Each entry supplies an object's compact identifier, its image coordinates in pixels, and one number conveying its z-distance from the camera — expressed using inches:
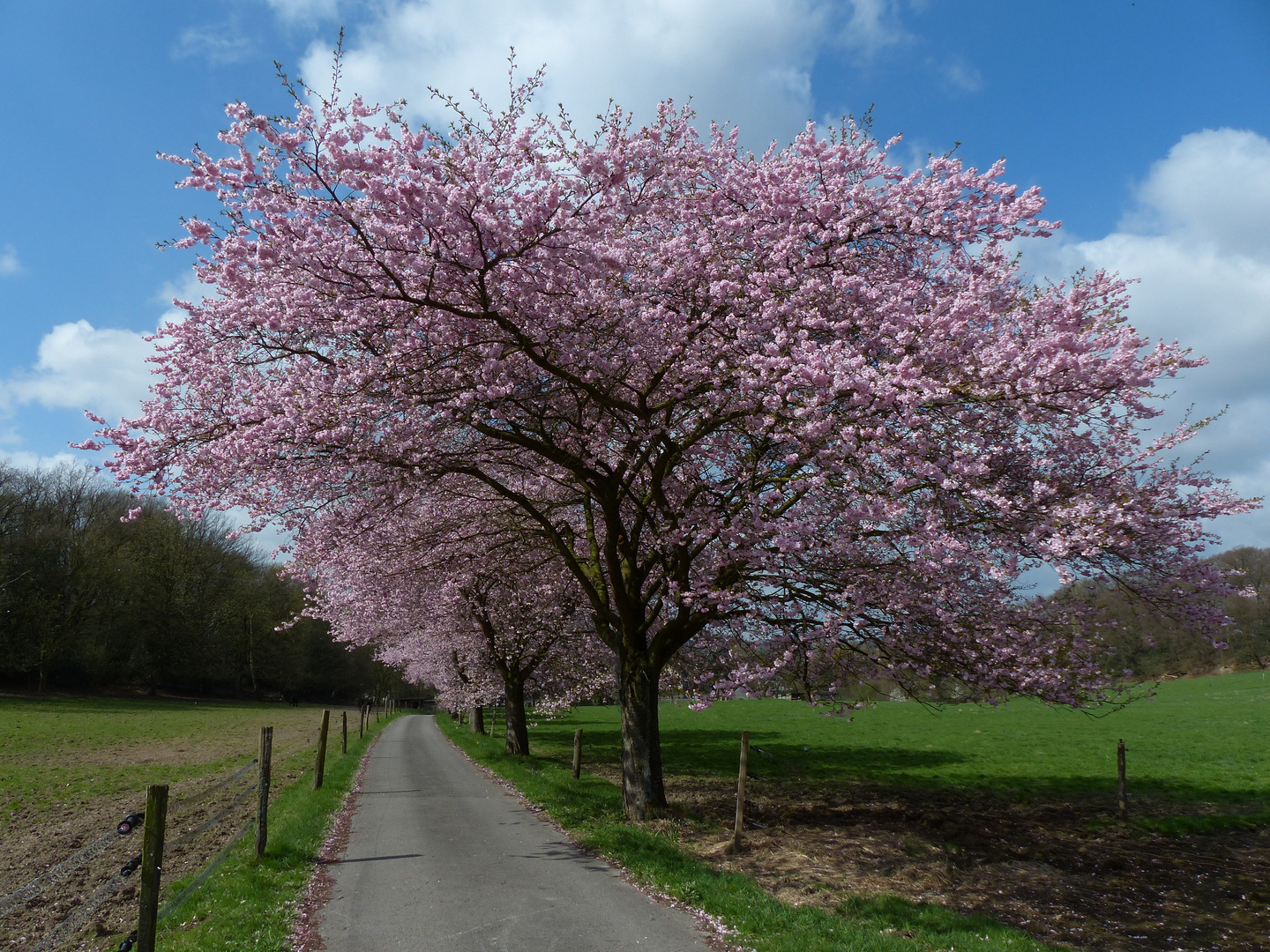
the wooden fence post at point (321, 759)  627.2
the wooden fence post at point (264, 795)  386.3
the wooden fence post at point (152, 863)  237.6
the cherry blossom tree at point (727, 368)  331.3
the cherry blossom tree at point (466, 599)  586.2
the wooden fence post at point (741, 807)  414.6
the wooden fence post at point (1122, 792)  584.1
